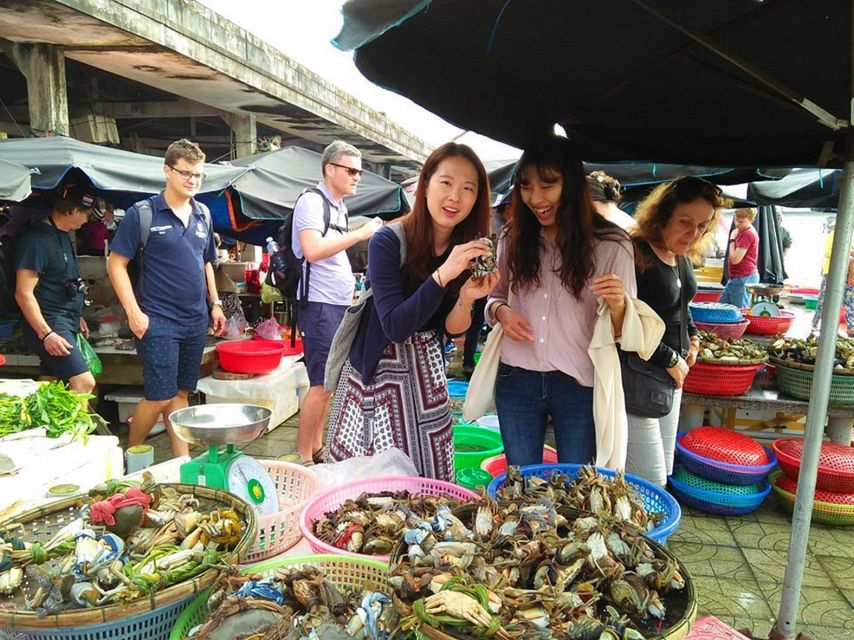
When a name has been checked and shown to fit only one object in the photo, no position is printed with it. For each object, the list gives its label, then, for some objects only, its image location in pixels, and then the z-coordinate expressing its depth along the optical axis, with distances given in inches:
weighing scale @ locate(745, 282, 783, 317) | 247.8
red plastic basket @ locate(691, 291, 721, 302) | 319.3
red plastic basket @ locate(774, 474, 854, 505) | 149.2
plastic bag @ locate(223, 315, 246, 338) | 245.8
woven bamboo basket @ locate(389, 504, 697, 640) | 45.6
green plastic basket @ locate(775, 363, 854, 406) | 152.0
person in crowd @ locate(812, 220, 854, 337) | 307.5
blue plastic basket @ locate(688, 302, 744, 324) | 190.1
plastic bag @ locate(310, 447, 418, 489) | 84.7
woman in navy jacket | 84.4
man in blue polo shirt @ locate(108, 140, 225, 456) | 148.6
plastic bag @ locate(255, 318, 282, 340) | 243.8
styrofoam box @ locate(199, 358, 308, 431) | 211.6
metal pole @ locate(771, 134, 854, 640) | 73.0
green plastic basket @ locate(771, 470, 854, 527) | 148.9
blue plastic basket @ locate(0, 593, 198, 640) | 47.7
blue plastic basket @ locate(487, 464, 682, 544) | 76.2
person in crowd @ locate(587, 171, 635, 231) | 137.1
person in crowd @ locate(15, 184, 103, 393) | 162.4
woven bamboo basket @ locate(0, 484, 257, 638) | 46.8
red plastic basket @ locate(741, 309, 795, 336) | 226.1
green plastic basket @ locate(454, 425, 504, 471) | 173.0
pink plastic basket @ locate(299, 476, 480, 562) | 74.1
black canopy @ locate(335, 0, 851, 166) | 64.8
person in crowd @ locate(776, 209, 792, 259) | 399.9
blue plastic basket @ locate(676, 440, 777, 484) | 152.3
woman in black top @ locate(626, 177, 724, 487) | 107.7
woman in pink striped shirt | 86.6
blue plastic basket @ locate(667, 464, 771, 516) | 154.3
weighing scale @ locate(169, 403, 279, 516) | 73.3
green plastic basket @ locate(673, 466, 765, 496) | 154.8
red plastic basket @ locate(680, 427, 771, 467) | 154.3
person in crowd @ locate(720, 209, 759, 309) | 314.8
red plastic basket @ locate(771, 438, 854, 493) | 147.5
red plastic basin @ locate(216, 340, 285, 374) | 215.0
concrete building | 216.5
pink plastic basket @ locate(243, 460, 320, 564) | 70.6
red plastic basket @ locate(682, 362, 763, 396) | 155.0
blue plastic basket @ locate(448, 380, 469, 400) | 217.1
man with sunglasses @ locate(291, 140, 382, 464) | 160.2
